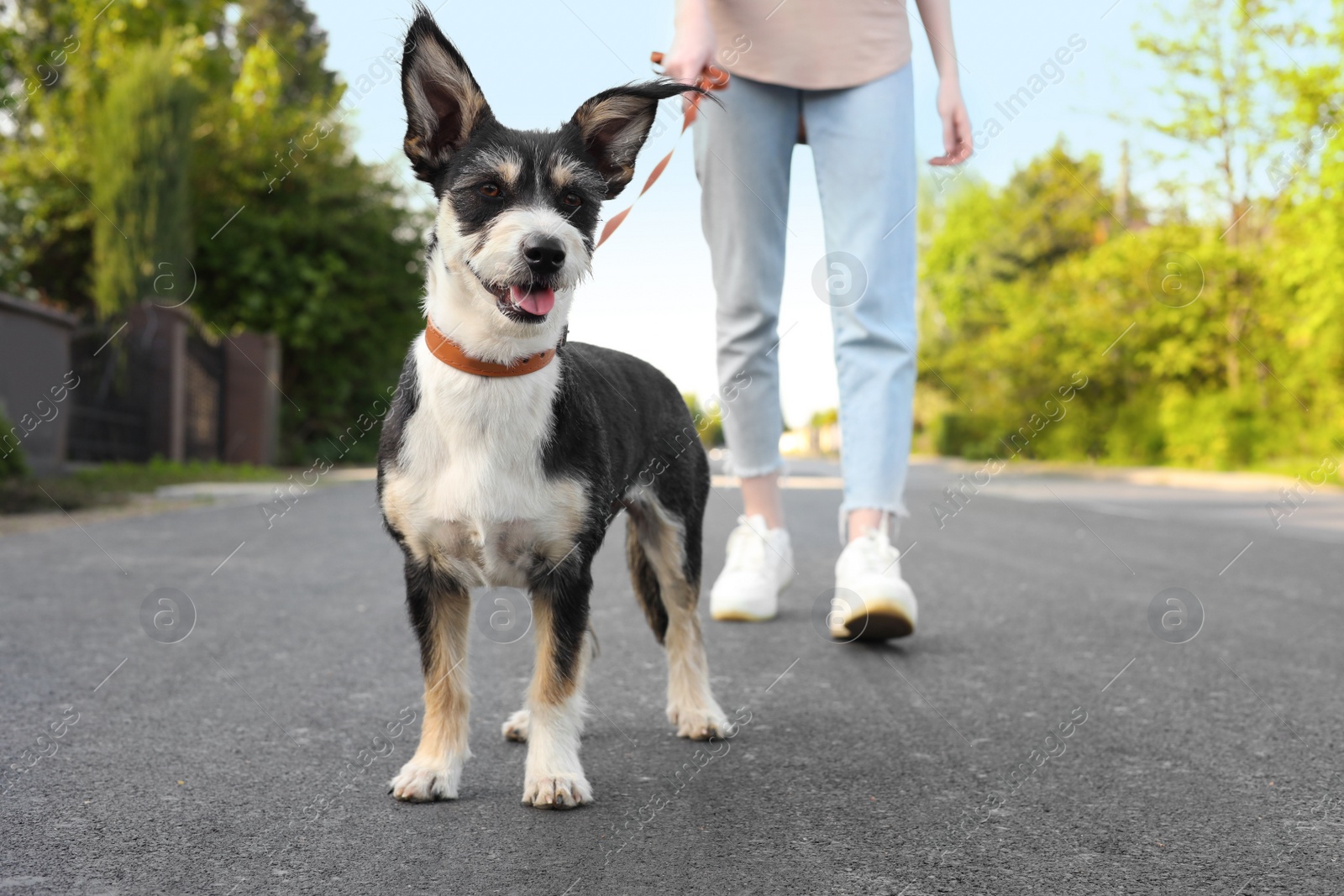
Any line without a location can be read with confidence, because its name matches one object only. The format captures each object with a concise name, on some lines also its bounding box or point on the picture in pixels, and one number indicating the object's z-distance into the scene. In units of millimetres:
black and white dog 2613
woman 4168
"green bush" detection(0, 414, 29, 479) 10016
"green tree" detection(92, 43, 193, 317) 17109
